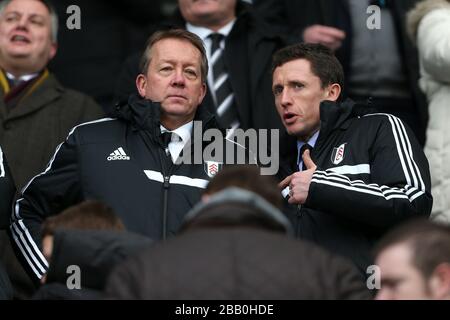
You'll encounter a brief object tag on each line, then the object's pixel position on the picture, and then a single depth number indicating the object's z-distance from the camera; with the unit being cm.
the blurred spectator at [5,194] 1489
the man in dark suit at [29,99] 1723
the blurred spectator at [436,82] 1644
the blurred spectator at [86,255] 1171
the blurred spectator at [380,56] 1819
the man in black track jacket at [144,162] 1483
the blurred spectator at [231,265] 1036
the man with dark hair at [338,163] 1435
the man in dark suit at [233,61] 1778
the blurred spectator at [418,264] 1073
